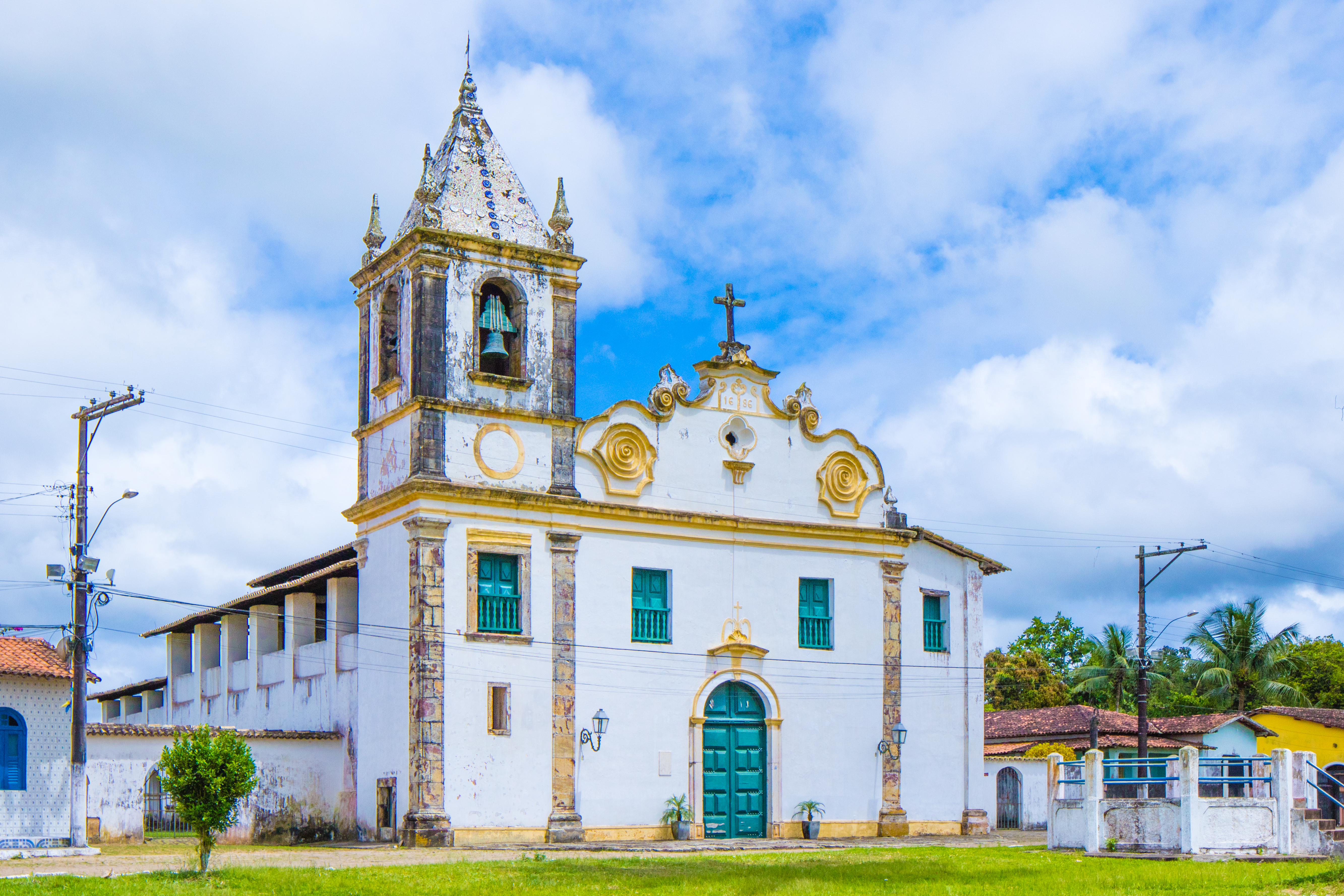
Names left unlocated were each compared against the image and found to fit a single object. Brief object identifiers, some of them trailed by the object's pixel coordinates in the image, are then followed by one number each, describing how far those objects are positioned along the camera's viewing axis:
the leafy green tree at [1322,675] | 59.25
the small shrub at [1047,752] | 41.28
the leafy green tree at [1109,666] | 58.28
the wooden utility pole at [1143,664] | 38.38
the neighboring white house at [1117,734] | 44.06
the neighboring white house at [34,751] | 26.58
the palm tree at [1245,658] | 56.31
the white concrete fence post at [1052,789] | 26.97
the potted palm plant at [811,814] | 32.50
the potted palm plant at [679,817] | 31.05
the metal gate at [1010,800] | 39.75
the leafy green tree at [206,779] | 21.12
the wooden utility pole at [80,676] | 26.98
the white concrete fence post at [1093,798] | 25.67
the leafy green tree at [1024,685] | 60.78
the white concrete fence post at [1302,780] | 24.91
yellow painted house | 45.69
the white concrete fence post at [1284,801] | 24.64
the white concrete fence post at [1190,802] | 24.41
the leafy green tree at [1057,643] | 63.88
